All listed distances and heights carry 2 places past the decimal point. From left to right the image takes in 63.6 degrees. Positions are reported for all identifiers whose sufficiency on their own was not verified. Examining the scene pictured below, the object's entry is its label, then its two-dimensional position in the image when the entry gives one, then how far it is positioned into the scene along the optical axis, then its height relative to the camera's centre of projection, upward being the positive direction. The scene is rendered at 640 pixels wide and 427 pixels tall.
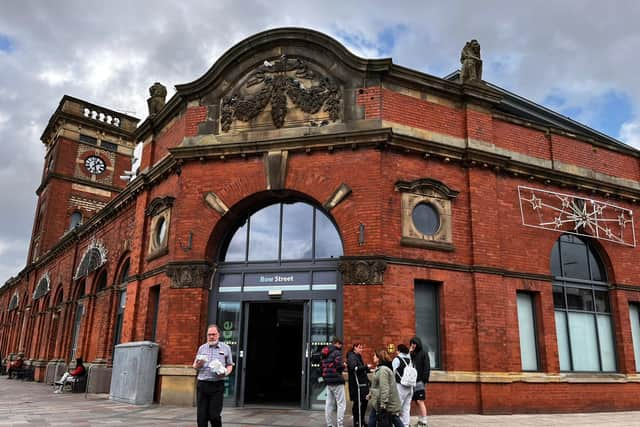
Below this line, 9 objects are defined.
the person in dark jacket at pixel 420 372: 9.78 -0.35
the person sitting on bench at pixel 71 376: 18.83 -1.10
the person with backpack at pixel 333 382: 9.44 -0.55
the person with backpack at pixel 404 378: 9.02 -0.43
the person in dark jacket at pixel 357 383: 9.50 -0.56
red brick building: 12.45 +3.03
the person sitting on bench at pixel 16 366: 29.31 -1.24
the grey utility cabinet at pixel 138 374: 12.93 -0.69
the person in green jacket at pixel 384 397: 7.80 -0.65
